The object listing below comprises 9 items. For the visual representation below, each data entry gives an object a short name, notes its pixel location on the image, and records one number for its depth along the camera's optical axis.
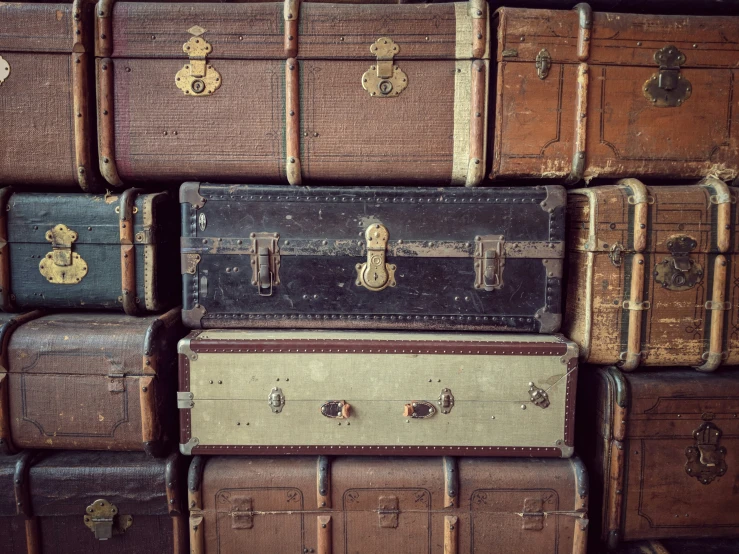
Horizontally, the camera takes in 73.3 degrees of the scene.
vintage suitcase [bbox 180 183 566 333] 1.96
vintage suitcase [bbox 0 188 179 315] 2.00
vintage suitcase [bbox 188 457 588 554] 1.93
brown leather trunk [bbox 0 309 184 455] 1.90
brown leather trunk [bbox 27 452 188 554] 1.93
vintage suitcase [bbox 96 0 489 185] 1.95
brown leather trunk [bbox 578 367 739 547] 1.95
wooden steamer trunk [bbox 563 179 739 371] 1.91
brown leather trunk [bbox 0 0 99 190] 1.95
